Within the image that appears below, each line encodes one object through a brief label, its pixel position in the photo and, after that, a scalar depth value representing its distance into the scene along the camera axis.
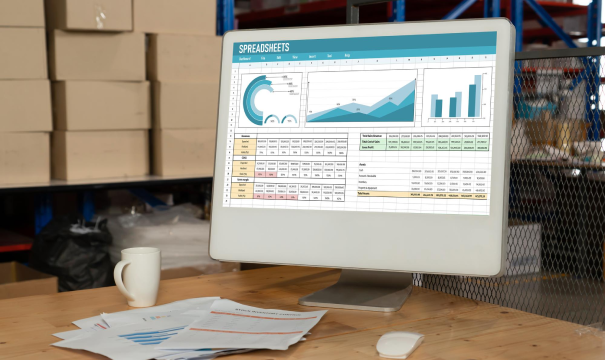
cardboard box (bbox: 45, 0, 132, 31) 2.35
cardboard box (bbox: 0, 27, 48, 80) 2.31
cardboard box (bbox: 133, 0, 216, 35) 2.57
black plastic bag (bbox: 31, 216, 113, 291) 2.33
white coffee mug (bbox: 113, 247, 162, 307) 1.00
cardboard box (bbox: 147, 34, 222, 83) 2.62
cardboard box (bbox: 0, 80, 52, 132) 2.32
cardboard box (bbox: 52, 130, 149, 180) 2.47
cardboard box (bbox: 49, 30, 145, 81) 2.41
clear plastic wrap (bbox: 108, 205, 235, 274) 2.45
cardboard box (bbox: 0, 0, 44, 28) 2.30
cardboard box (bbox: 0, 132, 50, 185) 2.35
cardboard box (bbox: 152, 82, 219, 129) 2.62
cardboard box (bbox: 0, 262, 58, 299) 2.00
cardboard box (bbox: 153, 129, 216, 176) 2.66
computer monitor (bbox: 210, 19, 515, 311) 0.95
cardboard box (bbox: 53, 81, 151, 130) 2.43
